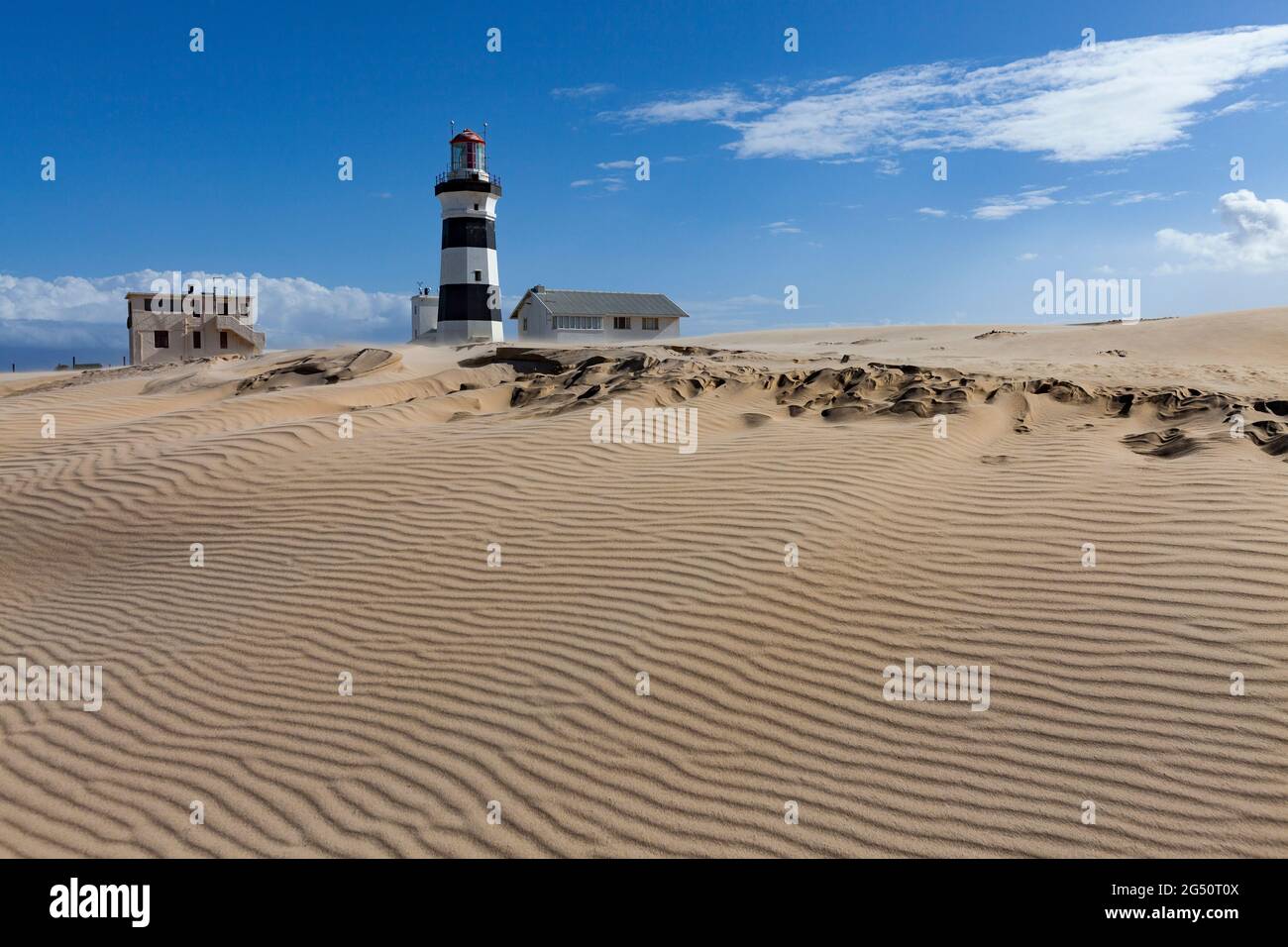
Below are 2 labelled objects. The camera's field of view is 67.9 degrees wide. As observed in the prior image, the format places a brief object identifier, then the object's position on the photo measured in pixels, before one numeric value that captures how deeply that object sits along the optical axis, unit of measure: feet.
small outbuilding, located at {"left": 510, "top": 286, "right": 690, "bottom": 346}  134.92
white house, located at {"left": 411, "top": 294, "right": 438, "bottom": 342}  173.17
